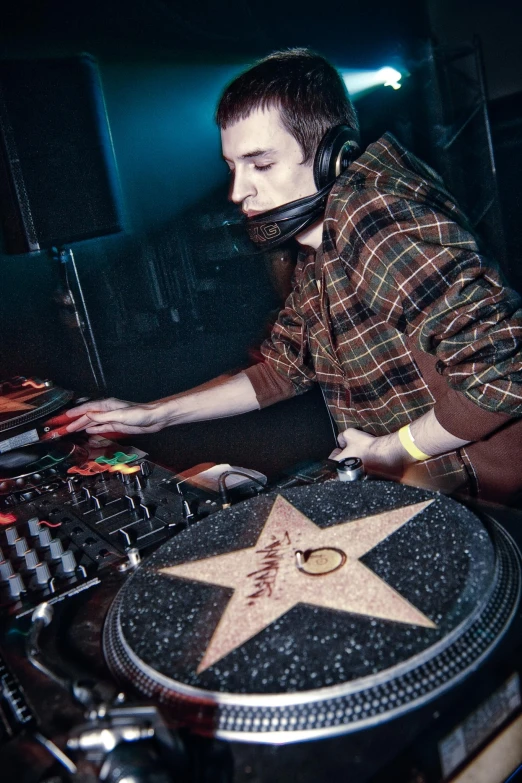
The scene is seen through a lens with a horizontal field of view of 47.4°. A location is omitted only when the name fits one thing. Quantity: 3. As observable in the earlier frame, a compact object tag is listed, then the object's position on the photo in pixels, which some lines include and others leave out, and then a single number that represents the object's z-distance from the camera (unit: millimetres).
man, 1188
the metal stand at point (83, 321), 2539
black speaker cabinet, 1902
